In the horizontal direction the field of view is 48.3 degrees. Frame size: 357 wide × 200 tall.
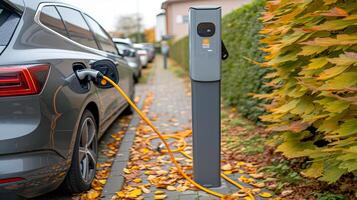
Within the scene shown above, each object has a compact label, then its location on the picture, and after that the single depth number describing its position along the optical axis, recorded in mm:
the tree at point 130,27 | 44500
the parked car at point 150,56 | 27181
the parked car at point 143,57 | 18281
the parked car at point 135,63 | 12024
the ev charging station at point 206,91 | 3258
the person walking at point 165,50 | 20656
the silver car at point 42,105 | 2520
